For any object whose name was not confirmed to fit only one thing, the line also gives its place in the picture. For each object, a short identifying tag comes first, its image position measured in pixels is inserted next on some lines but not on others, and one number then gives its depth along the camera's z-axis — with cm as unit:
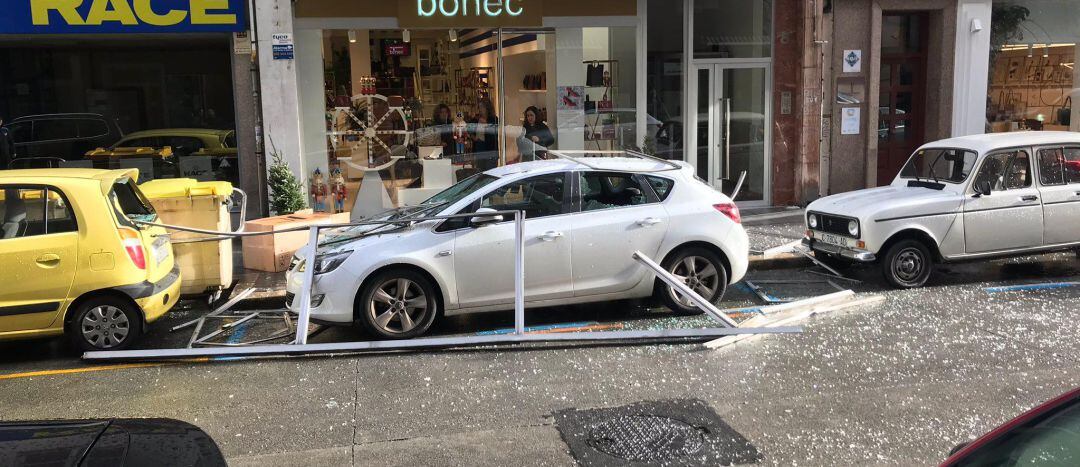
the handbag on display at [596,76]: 1499
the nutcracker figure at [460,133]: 1482
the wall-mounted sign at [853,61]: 1535
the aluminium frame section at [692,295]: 795
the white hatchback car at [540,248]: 809
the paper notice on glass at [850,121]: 1547
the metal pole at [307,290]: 769
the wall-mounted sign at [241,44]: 1351
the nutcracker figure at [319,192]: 1440
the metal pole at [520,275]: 785
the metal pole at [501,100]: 1467
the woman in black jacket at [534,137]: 1502
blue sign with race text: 1255
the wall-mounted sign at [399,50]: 1420
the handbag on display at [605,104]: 1521
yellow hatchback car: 766
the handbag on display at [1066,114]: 1703
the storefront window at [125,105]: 1362
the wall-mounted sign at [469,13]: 1398
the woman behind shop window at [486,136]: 1487
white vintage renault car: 994
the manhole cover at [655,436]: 546
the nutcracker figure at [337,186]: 1452
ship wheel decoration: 1441
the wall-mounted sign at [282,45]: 1346
